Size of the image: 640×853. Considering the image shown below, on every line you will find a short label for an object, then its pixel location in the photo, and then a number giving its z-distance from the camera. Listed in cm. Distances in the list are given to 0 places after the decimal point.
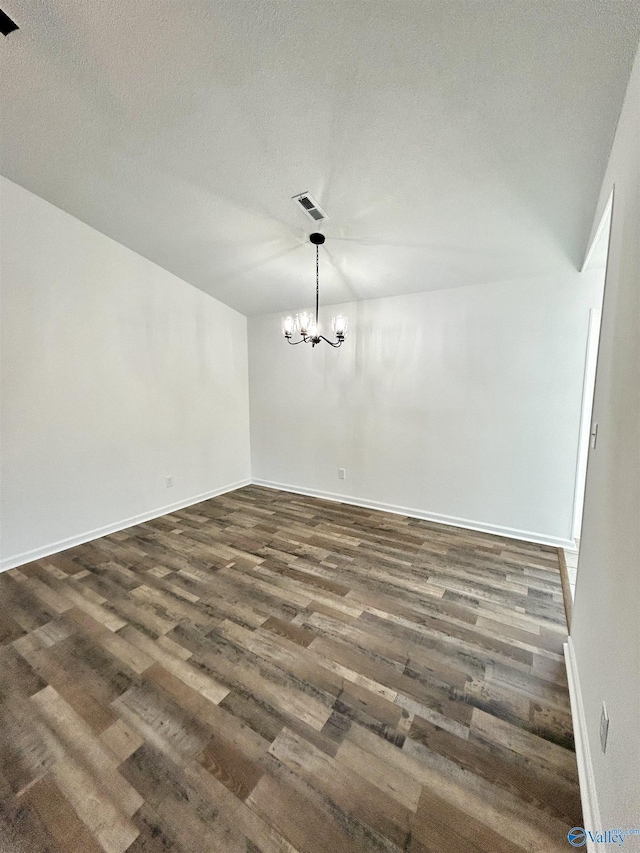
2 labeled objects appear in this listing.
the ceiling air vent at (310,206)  237
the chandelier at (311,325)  278
